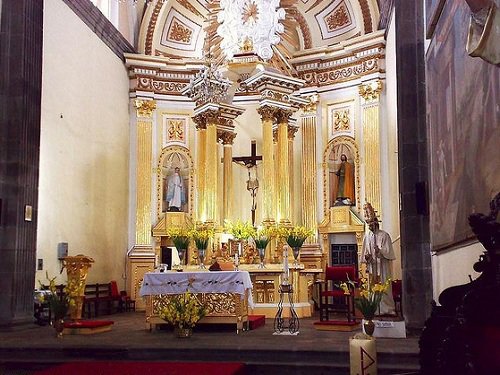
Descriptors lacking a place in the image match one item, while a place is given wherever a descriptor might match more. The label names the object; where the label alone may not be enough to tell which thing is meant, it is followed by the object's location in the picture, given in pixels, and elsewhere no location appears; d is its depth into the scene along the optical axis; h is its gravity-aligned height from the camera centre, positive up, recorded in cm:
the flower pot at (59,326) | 921 -120
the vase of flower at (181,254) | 1242 -19
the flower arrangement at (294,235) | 1225 +20
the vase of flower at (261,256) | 1239 -23
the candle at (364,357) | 520 -95
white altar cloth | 981 -61
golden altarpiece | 1421 +265
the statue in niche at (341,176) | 1582 +177
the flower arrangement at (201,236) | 1222 +20
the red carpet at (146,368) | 652 -136
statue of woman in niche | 1678 +169
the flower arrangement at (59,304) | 934 -89
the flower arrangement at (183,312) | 900 -99
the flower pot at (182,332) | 903 -127
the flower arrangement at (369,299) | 730 -67
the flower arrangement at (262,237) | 1233 +16
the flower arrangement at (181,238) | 1216 +14
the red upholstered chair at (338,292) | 1076 -84
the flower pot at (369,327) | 635 -85
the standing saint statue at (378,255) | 955 -17
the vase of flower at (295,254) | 1235 -20
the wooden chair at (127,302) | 1529 -141
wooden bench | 1361 -123
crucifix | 1590 +214
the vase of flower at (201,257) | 1243 -25
